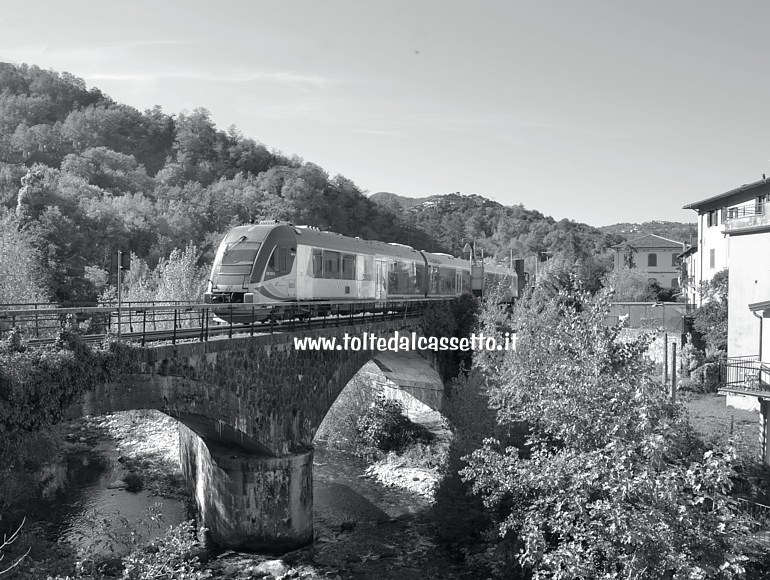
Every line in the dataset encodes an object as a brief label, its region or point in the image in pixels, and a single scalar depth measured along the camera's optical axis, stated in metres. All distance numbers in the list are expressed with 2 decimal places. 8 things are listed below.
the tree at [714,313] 32.19
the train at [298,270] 19.02
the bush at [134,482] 23.11
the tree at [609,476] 10.51
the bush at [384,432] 29.38
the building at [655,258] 71.00
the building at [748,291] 23.50
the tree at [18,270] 29.20
